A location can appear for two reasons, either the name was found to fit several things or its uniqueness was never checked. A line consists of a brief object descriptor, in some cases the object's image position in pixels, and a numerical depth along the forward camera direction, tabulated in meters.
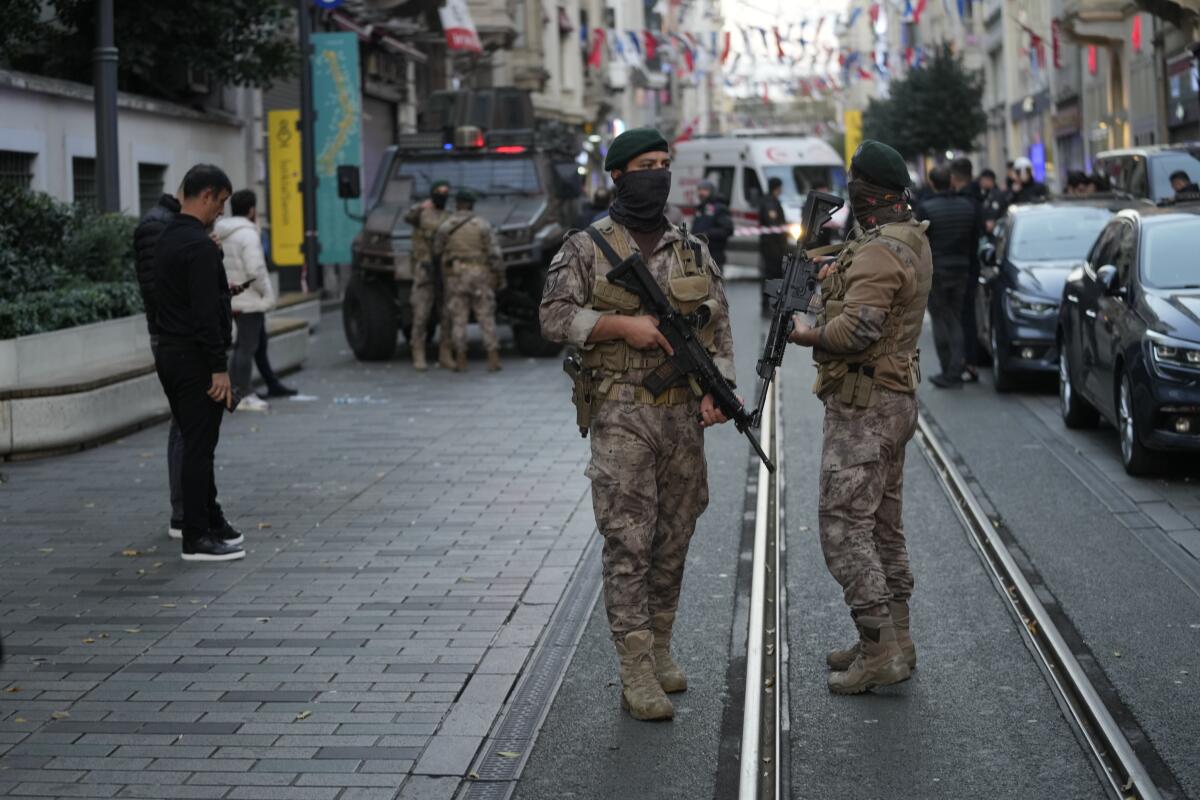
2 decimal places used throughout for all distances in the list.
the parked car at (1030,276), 15.04
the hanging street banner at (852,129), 67.94
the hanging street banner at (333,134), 28.09
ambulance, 35.53
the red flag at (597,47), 60.66
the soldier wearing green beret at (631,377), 5.91
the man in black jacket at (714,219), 22.62
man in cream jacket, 14.27
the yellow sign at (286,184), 27.50
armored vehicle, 19.19
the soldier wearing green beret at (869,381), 6.18
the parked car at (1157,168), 18.53
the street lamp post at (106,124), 16.11
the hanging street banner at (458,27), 36.94
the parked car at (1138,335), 10.45
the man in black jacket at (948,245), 15.15
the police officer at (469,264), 17.59
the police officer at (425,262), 18.00
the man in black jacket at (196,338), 8.60
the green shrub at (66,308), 13.09
